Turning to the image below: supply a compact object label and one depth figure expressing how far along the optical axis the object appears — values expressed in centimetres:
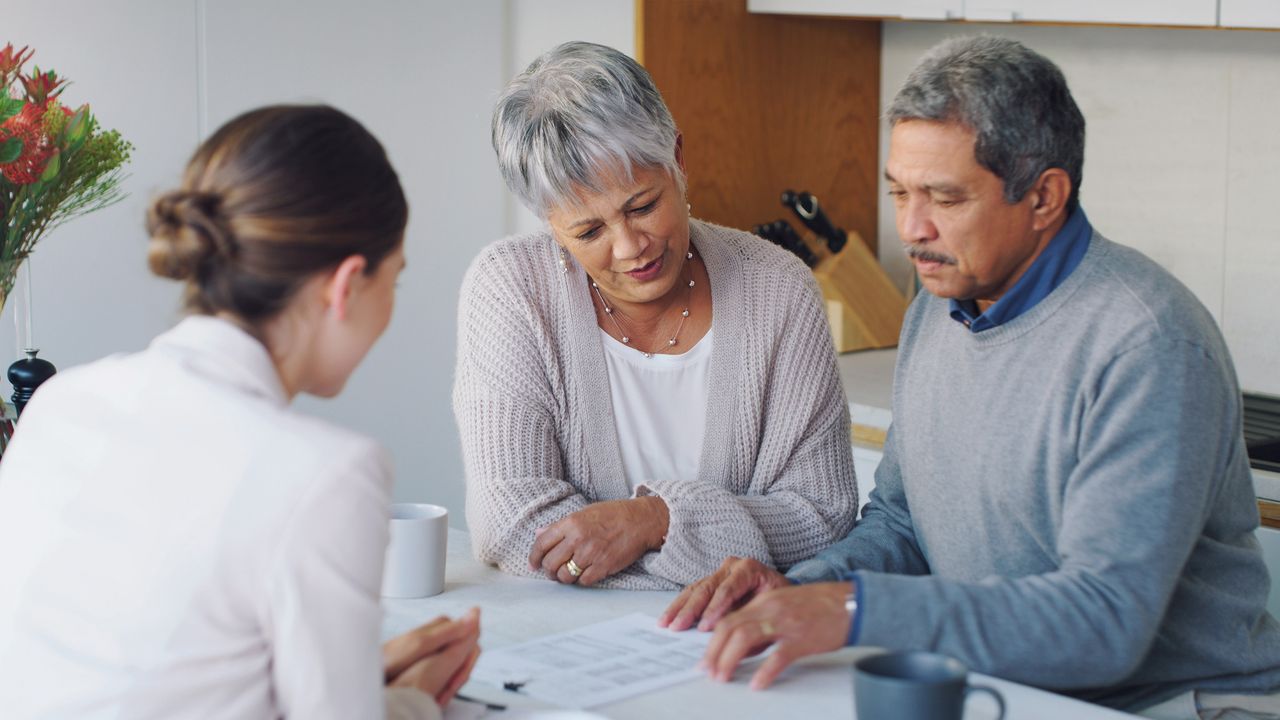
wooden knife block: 333
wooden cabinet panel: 322
